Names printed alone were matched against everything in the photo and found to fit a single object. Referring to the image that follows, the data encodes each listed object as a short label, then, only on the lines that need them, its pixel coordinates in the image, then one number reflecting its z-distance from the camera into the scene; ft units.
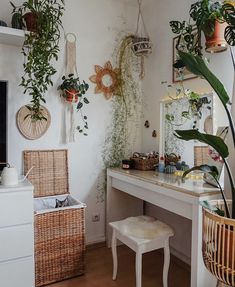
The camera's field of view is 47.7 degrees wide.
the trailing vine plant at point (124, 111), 9.20
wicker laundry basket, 6.83
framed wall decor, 7.43
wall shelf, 6.63
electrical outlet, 9.05
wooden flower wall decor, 8.84
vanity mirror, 6.72
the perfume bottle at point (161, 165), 8.02
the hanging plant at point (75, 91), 7.97
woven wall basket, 7.68
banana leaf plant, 4.09
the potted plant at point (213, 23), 4.73
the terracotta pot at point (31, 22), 6.89
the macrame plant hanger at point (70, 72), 8.36
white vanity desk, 5.44
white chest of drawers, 6.02
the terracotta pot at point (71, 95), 8.00
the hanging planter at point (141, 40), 8.59
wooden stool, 5.91
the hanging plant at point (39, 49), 6.92
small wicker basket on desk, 8.36
